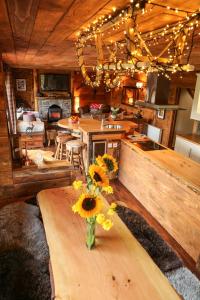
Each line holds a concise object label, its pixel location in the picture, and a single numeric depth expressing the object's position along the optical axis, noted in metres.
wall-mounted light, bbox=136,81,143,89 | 7.72
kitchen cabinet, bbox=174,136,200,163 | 4.93
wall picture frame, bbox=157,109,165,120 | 7.02
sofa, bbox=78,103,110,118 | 9.08
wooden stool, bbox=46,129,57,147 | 7.53
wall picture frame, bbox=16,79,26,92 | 8.85
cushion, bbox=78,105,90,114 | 9.27
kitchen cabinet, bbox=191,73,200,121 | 4.59
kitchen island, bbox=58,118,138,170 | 4.58
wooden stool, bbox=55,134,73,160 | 5.40
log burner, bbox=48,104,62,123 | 9.10
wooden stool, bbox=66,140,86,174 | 4.76
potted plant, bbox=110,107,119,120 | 5.87
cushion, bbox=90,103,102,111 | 9.15
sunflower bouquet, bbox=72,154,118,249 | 1.67
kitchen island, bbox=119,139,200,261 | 2.87
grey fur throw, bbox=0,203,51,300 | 1.74
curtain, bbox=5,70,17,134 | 5.47
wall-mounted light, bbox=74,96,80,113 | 9.71
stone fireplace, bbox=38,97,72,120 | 9.04
